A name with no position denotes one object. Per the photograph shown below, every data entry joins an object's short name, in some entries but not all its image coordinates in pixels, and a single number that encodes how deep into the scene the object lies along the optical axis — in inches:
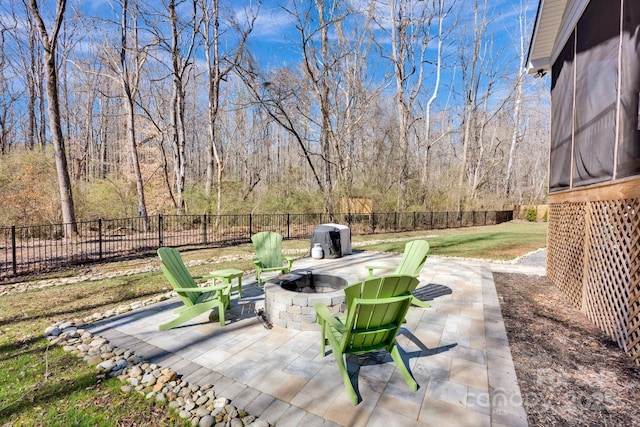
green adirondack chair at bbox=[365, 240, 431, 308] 158.9
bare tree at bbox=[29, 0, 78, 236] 354.0
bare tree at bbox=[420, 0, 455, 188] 678.5
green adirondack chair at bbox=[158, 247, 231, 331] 130.6
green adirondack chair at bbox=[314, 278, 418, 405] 88.0
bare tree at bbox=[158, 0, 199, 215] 519.2
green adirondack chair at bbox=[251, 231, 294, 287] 208.7
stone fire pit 133.5
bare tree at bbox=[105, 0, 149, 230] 468.8
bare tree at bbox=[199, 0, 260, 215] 497.4
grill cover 302.4
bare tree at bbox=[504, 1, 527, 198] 793.4
